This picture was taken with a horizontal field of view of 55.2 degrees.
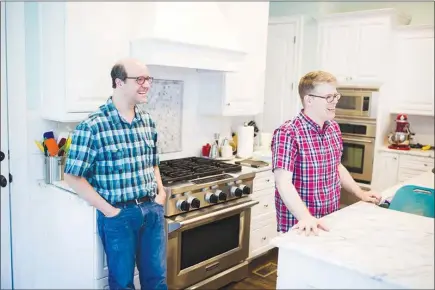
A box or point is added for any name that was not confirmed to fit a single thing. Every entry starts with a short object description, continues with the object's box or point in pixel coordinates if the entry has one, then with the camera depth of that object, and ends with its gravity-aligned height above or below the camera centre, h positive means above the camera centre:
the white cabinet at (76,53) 2.28 +0.27
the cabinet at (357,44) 4.07 +0.68
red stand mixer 4.08 -0.22
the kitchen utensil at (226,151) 3.48 -0.37
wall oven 4.09 -0.34
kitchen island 1.06 -0.40
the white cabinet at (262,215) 3.22 -0.85
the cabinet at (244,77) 3.26 +0.24
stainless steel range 2.55 -0.75
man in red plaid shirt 1.71 -0.20
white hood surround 2.55 +0.44
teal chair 1.42 -0.33
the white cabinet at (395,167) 3.87 -0.51
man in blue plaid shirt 1.95 -0.34
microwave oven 4.06 +0.09
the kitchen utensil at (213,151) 3.43 -0.37
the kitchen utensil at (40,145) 2.47 -0.27
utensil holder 2.48 -0.40
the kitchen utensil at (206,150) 3.45 -0.36
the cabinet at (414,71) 4.00 +0.42
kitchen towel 3.57 -0.28
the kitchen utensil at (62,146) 2.51 -0.27
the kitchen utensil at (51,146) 2.46 -0.27
